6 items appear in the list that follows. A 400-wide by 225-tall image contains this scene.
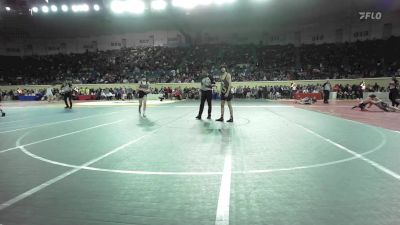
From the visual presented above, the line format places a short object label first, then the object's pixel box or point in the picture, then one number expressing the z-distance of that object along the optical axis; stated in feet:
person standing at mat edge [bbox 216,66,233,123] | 42.14
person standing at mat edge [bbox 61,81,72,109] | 69.46
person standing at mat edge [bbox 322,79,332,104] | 81.61
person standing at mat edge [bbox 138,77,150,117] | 51.34
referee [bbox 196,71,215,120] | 44.93
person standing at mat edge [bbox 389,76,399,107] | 59.88
